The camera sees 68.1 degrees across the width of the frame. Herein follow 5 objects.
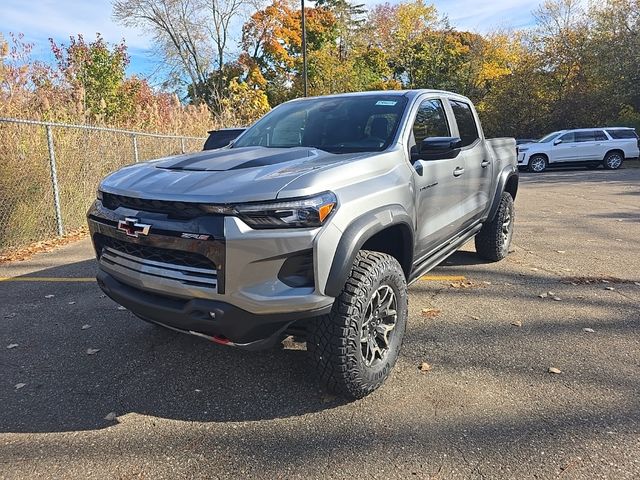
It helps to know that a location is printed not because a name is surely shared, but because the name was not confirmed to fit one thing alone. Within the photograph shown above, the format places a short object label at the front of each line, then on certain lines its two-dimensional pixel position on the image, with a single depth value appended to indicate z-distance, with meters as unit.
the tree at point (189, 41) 35.04
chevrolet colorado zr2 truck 2.29
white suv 19.17
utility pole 22.99
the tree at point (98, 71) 13.38
